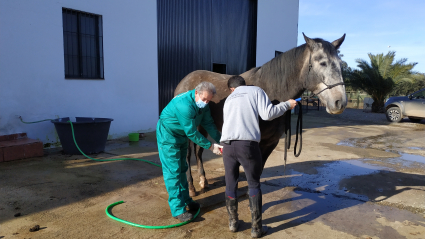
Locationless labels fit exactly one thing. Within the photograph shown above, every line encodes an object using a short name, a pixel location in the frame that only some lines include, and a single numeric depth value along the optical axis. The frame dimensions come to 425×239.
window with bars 6.77
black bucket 5.70
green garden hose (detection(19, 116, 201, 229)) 2.91
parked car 12.48
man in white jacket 2.70
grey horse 3.04
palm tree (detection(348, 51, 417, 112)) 17.41
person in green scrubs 2.98
